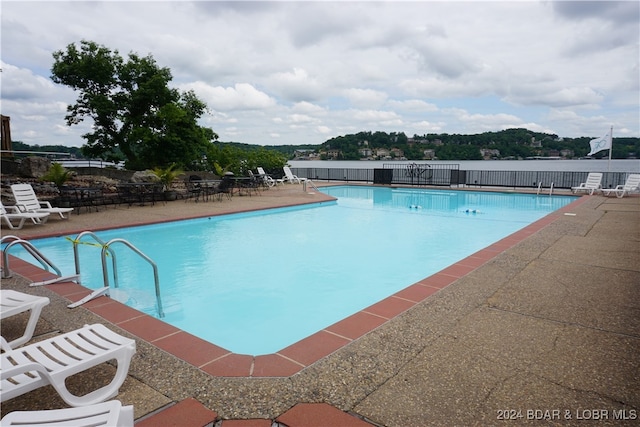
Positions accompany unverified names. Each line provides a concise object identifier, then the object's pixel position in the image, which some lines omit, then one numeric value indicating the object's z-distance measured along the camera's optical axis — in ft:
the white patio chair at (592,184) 49.23
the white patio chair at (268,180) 61.67
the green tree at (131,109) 60.34
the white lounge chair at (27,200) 27.96
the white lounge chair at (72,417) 4.78
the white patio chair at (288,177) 67.72
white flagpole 53.78
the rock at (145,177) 42.60
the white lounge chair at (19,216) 25.63
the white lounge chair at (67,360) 6.05
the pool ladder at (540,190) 51.83
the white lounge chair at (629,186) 45.52
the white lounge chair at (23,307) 8.83
